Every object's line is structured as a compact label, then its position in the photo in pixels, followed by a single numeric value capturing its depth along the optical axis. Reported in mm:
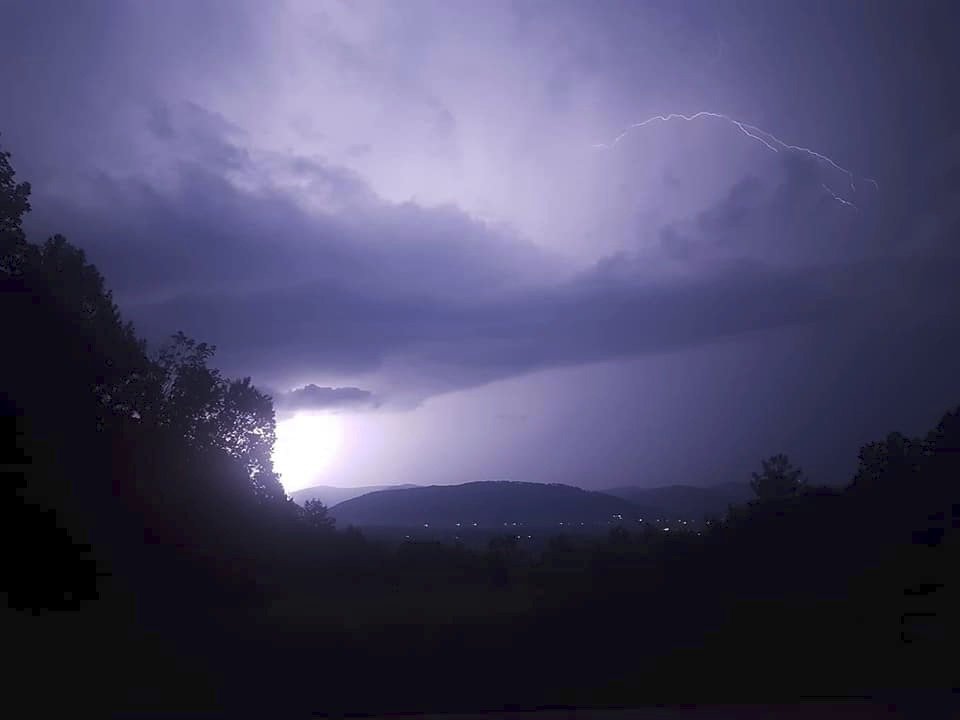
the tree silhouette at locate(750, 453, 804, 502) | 19625
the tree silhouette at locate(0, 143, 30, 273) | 15578
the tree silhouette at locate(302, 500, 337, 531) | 25225
